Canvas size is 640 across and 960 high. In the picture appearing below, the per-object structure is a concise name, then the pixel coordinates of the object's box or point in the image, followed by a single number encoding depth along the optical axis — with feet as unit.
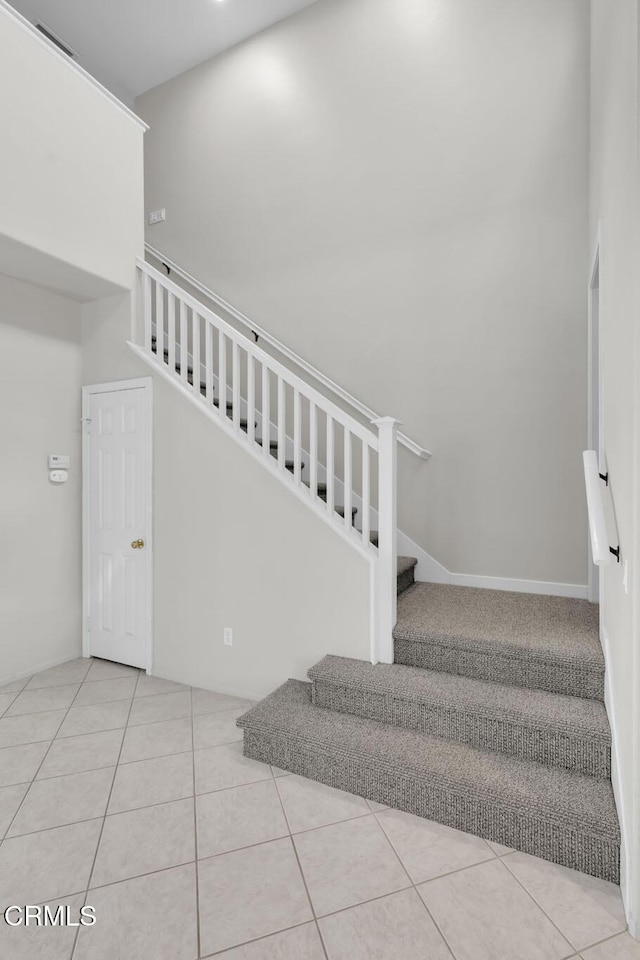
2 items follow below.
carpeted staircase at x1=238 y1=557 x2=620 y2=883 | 6.00
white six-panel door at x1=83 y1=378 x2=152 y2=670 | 11.19
